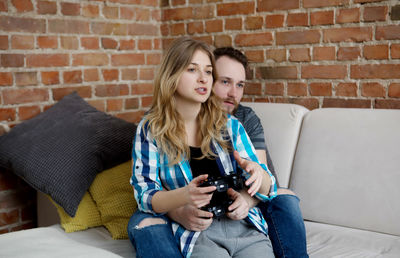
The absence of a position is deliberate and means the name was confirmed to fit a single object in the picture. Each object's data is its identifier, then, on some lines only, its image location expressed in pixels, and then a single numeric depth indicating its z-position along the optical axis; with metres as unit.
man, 1.47
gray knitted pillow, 1.88
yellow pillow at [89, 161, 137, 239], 1.85
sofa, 1.68
